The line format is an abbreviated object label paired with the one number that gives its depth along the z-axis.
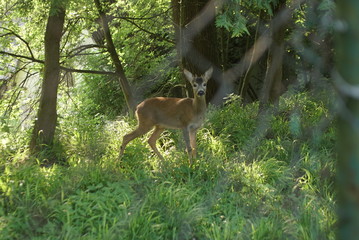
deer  13.96
